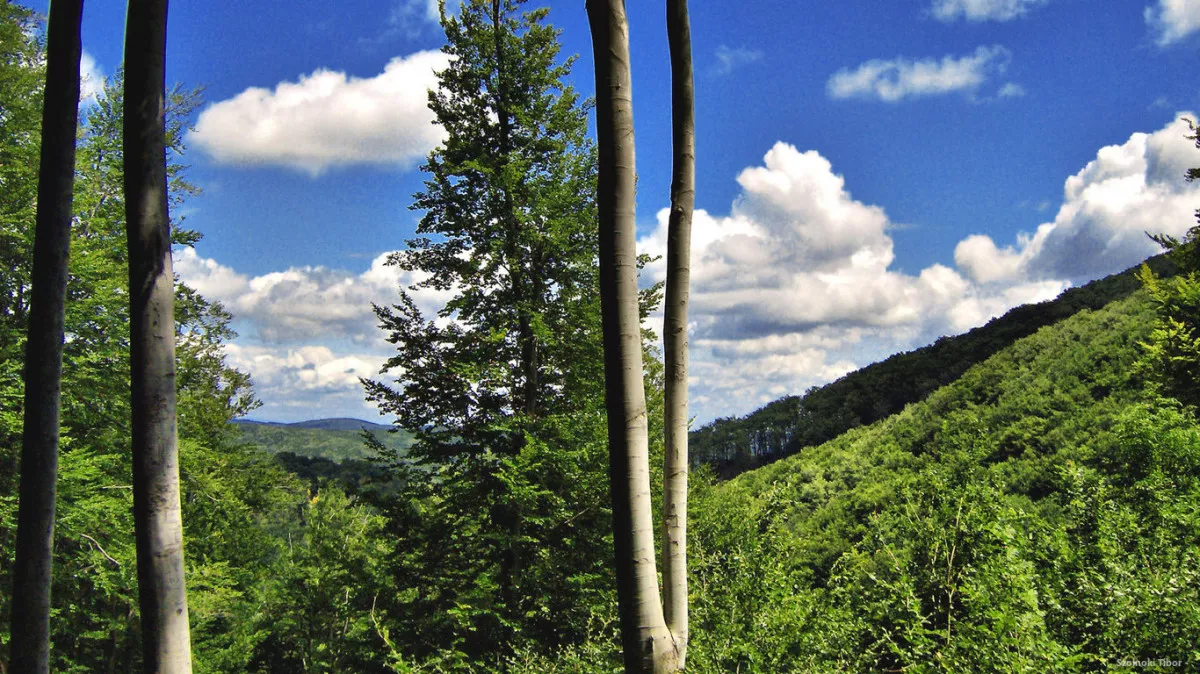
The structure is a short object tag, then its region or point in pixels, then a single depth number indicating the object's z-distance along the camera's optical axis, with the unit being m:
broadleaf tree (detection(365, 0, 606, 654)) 10.61
